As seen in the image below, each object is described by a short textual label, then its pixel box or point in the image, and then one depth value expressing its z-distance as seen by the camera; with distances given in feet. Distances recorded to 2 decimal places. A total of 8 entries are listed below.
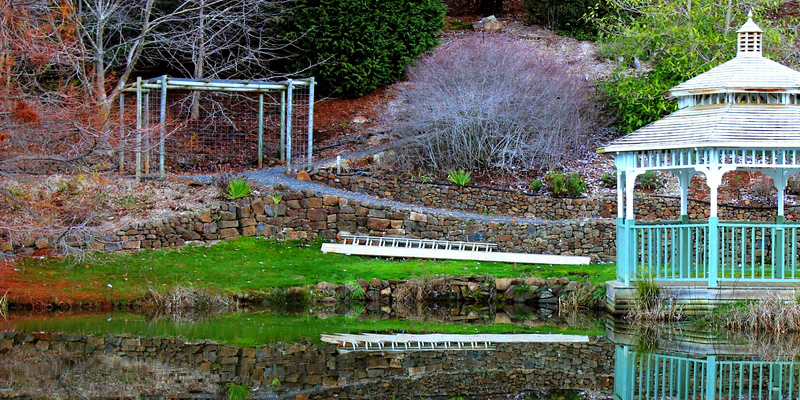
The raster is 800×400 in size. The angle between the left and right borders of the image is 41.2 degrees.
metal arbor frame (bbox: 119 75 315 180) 82.84
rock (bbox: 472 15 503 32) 123.85
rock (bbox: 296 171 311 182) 86.43
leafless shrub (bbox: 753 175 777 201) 85.40
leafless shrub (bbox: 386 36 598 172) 90.38
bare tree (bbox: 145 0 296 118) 95.96
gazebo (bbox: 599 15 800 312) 58.44
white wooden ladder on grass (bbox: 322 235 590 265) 74.69
